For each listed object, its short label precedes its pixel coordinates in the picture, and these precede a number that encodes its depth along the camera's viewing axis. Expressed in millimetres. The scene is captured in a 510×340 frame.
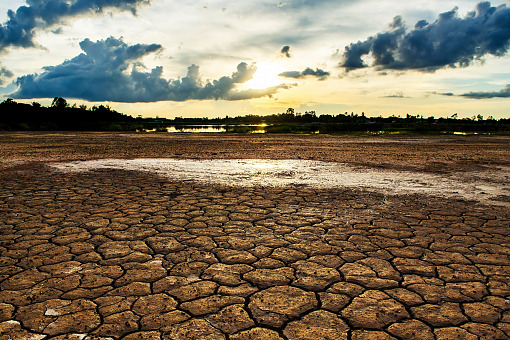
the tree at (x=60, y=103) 85350
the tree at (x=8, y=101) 66188
